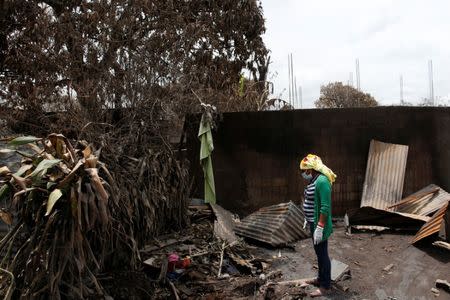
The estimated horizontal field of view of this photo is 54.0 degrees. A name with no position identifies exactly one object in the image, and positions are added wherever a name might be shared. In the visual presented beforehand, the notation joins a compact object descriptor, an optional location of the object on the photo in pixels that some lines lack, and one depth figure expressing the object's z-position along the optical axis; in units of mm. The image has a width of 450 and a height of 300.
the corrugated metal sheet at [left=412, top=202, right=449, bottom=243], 6945
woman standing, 5602
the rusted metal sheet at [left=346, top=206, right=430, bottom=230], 8117
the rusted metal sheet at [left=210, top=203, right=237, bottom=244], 7398
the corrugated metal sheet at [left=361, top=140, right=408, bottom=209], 9398
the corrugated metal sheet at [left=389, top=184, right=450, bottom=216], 8477
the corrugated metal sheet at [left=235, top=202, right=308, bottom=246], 7484
